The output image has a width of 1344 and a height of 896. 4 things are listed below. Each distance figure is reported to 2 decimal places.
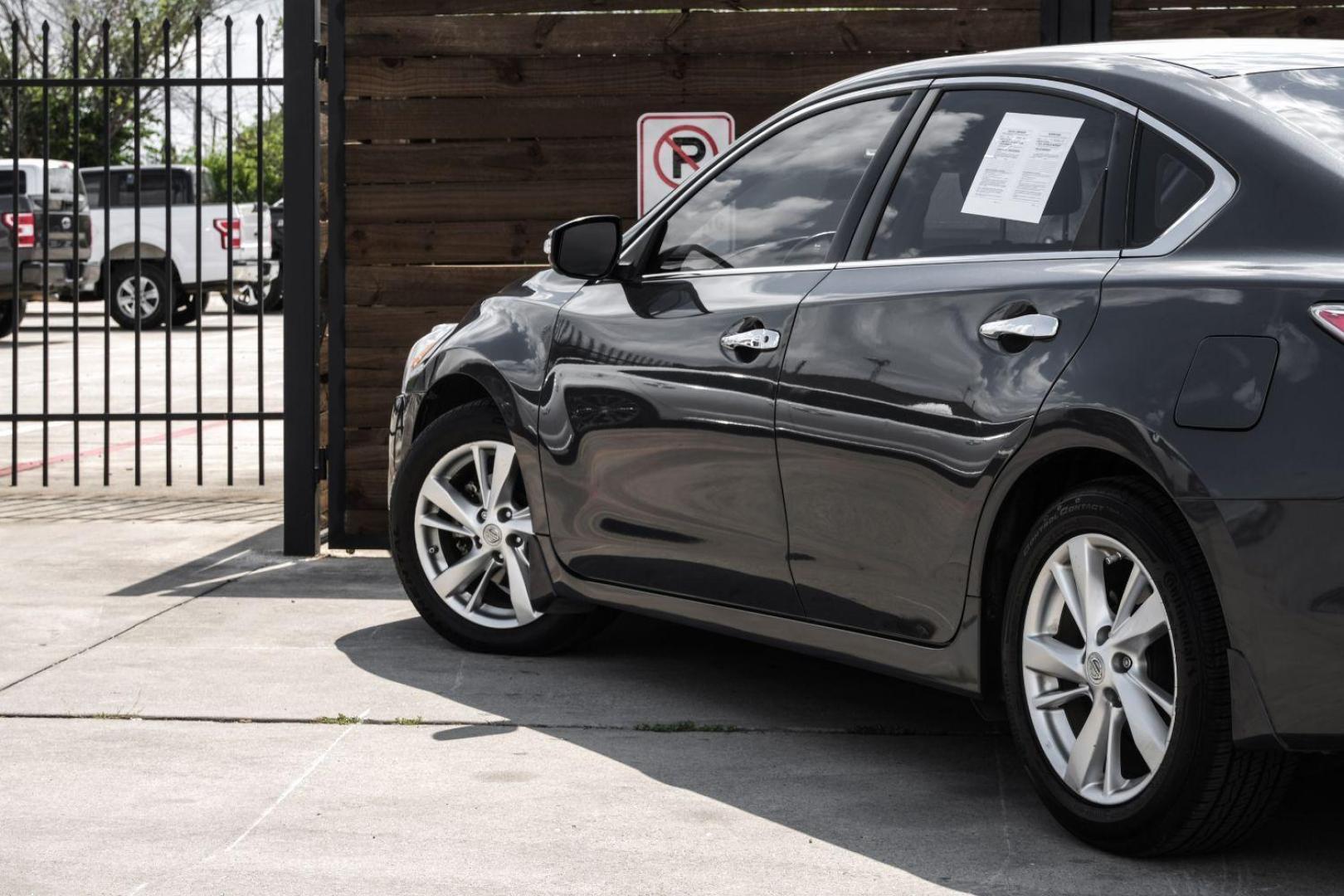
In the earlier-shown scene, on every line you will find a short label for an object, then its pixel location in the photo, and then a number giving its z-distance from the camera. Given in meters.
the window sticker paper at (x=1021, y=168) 4.16
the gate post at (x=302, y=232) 7.70
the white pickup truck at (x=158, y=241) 23.47
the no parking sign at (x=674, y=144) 7.64
